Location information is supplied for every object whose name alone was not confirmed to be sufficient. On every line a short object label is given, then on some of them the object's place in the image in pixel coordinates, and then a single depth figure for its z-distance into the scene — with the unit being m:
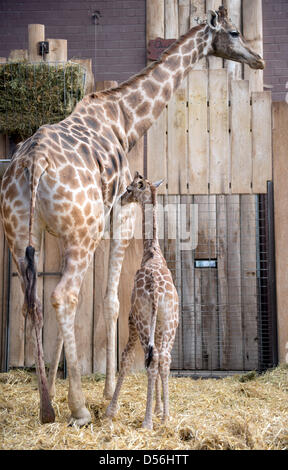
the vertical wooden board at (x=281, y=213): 6.11
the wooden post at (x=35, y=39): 6.30
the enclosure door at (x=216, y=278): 7.27
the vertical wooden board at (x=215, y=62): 7.91
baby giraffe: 3.74
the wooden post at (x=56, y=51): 6.31
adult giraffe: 3.86
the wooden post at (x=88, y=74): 6.39
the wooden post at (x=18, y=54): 6.26
